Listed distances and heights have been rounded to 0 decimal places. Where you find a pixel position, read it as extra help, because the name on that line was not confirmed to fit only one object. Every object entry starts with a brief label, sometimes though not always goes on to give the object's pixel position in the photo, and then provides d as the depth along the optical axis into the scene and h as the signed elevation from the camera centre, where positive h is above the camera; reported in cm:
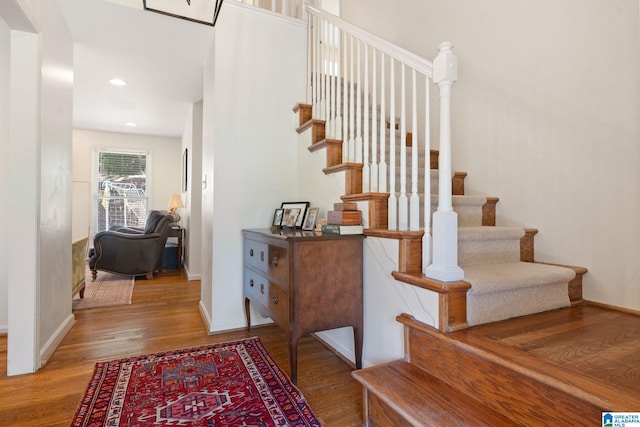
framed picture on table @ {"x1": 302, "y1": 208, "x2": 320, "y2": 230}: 238 -3
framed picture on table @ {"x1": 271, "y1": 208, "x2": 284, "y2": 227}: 269 -3
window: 634 +48
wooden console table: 177 -39
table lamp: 577 +20
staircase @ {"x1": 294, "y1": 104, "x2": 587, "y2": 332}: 147 -29
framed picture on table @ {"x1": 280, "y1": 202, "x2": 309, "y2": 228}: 248 +3
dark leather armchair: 436 -51
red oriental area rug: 147 -92
